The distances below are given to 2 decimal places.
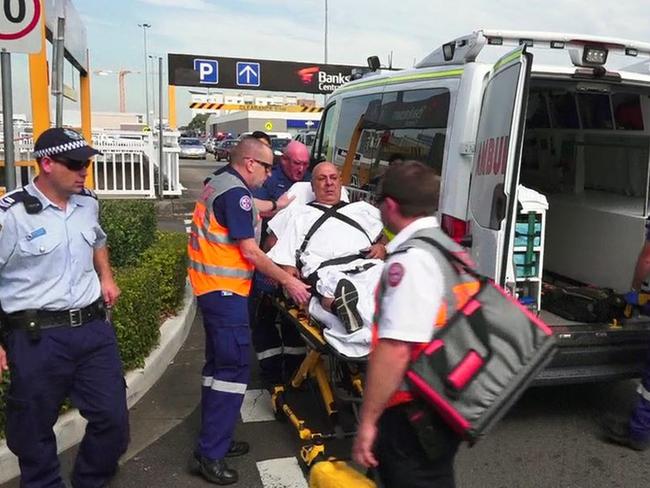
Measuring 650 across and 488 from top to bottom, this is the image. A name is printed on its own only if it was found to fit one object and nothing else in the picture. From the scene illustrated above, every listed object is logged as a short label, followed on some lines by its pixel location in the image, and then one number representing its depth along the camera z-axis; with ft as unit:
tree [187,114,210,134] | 368.17
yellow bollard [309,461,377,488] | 7.30
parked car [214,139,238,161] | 127.50
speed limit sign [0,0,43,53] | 11.76
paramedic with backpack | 6.24
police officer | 8.92
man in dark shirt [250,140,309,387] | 14.39
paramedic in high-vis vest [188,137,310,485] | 10.89
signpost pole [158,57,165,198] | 49.85
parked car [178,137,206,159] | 136.95
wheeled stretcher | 11.14
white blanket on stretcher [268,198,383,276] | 12.44
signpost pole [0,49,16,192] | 12.03
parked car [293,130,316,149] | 87.16
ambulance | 11.87
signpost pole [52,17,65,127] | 14.96
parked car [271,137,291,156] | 96.55
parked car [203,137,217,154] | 163.99
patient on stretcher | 10.54
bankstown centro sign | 57.62
